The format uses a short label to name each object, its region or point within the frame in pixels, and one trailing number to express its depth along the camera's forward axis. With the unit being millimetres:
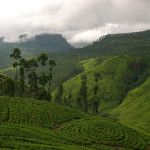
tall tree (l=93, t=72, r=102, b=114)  125394
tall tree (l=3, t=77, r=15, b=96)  97700
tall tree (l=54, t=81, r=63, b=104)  118988
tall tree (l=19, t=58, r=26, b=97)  93338
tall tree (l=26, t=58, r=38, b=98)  96188
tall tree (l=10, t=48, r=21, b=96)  89325
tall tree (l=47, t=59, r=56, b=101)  100050
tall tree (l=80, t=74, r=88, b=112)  131500
